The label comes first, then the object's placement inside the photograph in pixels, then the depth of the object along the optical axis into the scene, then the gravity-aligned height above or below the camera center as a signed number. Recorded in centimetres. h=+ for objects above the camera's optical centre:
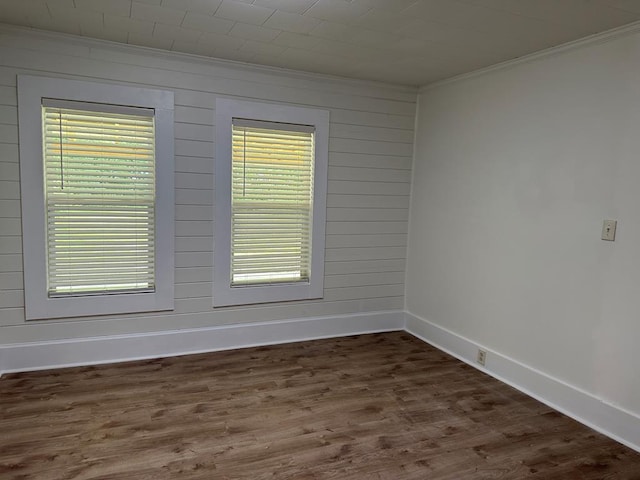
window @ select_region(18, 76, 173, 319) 319 -6
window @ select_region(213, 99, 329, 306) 376 -5
